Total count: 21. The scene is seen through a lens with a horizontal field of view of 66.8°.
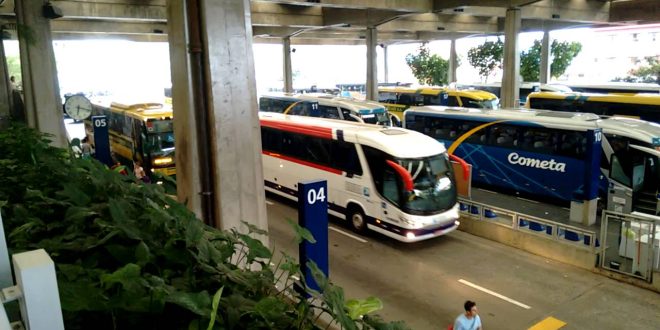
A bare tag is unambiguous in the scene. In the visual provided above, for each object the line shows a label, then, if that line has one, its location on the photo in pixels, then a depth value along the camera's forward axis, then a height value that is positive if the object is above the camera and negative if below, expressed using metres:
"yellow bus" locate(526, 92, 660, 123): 17.36 -1.19
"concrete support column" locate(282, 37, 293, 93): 35.66 +1.01
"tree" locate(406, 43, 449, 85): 43.12 +0.75
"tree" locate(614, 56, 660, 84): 43.28 -0.27
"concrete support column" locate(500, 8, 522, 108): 23.88 +0.14
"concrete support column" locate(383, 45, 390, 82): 53.42 +1.19
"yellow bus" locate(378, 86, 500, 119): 24.75 -1.14
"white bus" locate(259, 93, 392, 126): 20.55 -1.25
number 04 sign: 5.36 -1.44
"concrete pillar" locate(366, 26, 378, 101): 29.94 +0.10
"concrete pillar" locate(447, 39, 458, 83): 42.56 +1.03
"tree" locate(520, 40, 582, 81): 34.72 +0.99
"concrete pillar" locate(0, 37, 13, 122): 20.98 +0.21
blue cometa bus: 12.12 -2.14
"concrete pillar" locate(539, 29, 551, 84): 32.88 +0.90
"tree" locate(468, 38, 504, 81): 36.34 +1.30
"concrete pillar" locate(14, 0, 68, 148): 12.82 +0.34
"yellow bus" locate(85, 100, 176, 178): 15.33 -1.60
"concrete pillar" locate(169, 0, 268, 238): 5.91 -0.29
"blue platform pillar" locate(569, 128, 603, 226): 11.34 -2.68
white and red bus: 10.89 -2.31
